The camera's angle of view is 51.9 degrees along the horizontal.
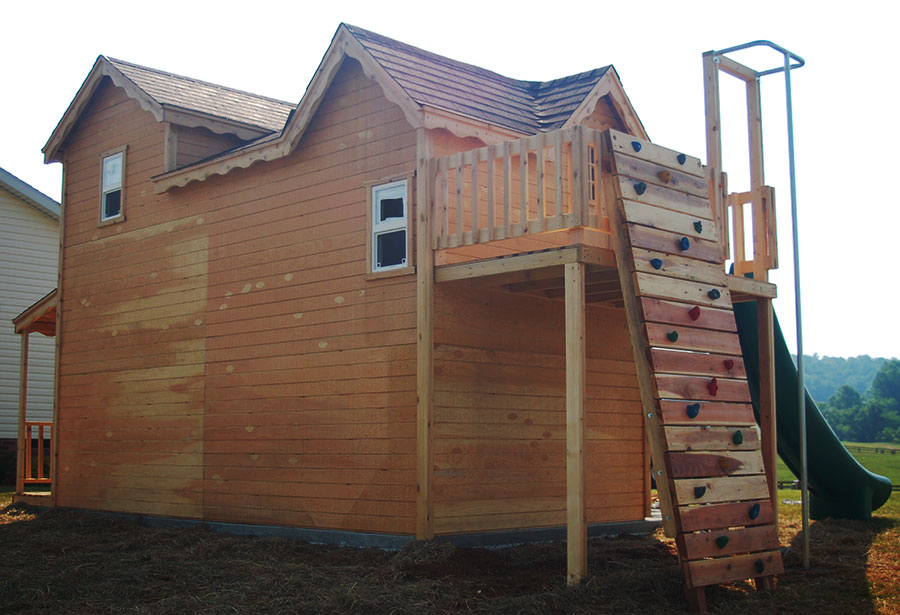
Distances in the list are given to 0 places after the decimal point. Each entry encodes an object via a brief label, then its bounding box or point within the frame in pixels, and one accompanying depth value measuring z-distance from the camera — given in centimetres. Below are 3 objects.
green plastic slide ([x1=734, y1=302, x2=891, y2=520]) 1204
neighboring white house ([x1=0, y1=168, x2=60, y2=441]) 2314
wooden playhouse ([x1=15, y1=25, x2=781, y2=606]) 814
